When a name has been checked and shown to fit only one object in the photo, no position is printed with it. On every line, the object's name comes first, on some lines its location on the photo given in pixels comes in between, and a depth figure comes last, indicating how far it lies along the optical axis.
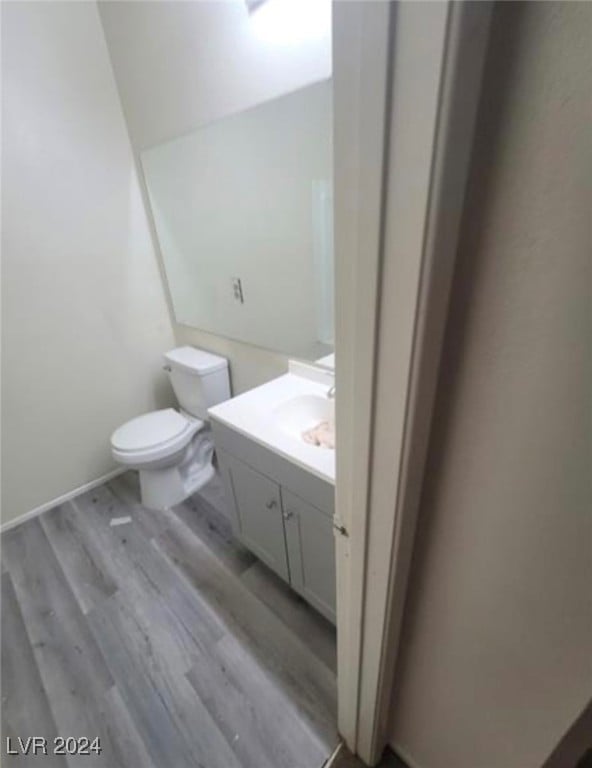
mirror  1.25
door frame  0.32
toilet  1.74
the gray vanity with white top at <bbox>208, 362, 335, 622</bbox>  1.07
